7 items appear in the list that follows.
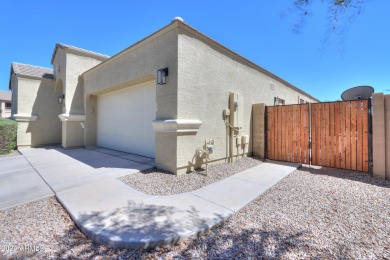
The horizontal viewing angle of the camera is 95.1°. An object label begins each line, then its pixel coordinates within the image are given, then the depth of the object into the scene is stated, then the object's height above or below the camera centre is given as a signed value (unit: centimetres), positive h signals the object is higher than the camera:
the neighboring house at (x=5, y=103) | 2839 +457
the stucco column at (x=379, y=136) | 476 -13
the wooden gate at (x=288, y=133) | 635 -7
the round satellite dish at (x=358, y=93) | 591 +136
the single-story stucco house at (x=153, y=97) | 505 +143
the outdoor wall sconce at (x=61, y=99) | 980 +183
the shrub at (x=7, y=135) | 851 -21
